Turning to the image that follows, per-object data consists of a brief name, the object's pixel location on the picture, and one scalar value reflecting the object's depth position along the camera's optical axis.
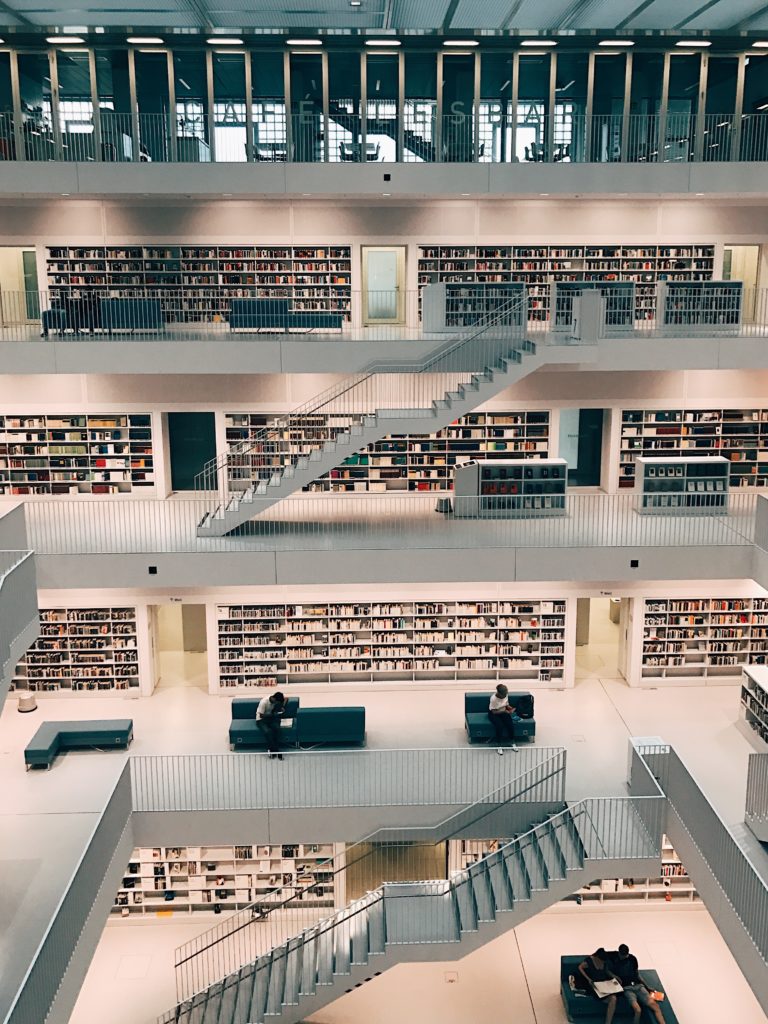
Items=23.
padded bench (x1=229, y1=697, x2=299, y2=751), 11.84
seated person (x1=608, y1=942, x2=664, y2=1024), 10.17
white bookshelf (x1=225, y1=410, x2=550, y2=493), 14.83
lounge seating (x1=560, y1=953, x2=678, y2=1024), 10.48
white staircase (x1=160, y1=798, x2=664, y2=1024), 9.79
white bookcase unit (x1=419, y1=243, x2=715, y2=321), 14.86
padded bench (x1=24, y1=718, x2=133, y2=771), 11.62
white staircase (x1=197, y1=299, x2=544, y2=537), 12.65
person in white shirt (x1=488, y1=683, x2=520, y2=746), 11.79
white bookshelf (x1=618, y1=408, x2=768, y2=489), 14.90
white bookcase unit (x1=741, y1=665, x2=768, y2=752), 12.02
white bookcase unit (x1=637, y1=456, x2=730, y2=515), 13.84
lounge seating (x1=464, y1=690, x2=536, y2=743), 11.98
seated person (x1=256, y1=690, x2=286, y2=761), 11.56
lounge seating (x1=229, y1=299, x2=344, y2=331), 13.86
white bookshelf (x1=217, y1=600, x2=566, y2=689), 13.86
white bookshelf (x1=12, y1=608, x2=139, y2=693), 13.69
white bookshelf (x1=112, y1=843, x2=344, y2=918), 12.05
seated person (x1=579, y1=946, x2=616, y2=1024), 10.39
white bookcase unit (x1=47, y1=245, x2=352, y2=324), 14.66
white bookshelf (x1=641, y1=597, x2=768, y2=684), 13.88
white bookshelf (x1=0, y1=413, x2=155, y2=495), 14.64
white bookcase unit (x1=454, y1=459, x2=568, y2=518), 13.73
